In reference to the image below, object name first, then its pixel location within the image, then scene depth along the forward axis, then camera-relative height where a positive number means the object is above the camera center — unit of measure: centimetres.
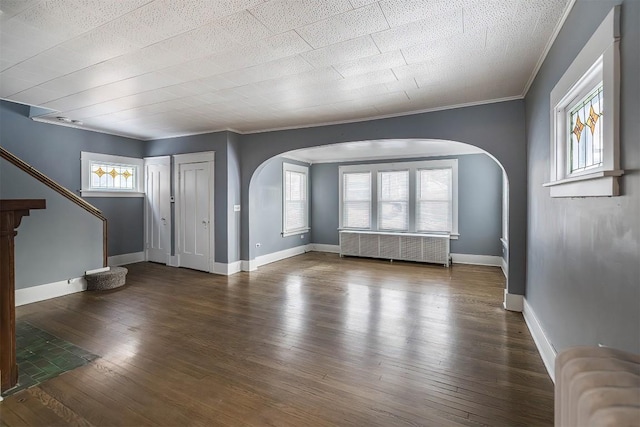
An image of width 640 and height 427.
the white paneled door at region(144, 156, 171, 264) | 629 +9
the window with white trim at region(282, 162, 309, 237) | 744 +32
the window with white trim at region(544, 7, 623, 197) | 142 +55
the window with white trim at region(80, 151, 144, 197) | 562 +73
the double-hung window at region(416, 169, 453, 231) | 683 +26
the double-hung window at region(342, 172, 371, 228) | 776 +30
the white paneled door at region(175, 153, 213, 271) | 579 -1
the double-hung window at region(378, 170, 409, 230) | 728 +27
